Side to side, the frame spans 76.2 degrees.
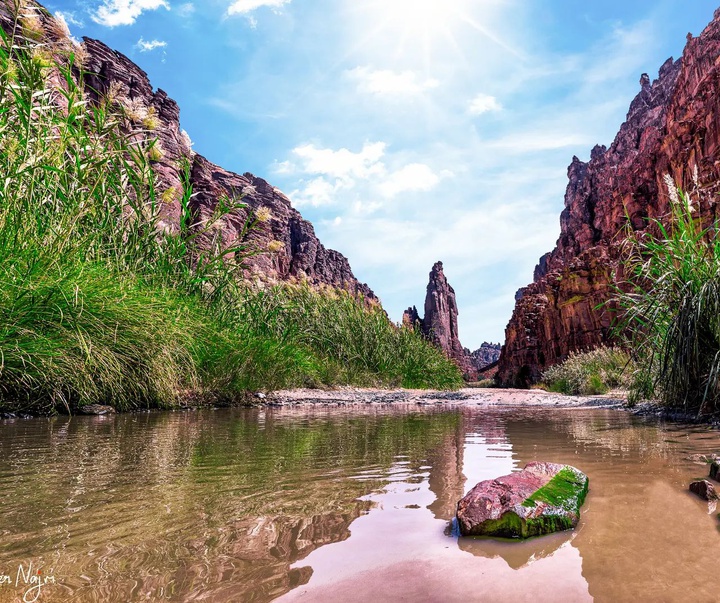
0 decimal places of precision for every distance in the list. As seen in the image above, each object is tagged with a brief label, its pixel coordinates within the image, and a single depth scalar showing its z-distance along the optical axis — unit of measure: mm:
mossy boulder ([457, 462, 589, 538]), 1235
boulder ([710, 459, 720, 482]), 1748
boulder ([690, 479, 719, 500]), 1504
